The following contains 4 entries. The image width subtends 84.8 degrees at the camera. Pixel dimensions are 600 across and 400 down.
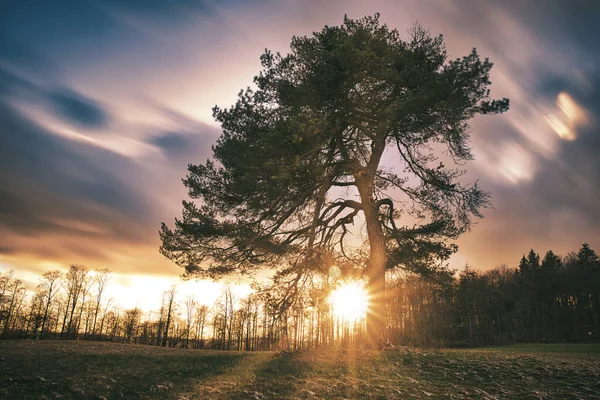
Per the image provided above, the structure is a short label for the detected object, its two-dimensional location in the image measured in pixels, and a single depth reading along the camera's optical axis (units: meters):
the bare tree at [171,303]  60.59
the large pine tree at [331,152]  12.48
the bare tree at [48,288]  53.65
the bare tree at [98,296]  55.94
